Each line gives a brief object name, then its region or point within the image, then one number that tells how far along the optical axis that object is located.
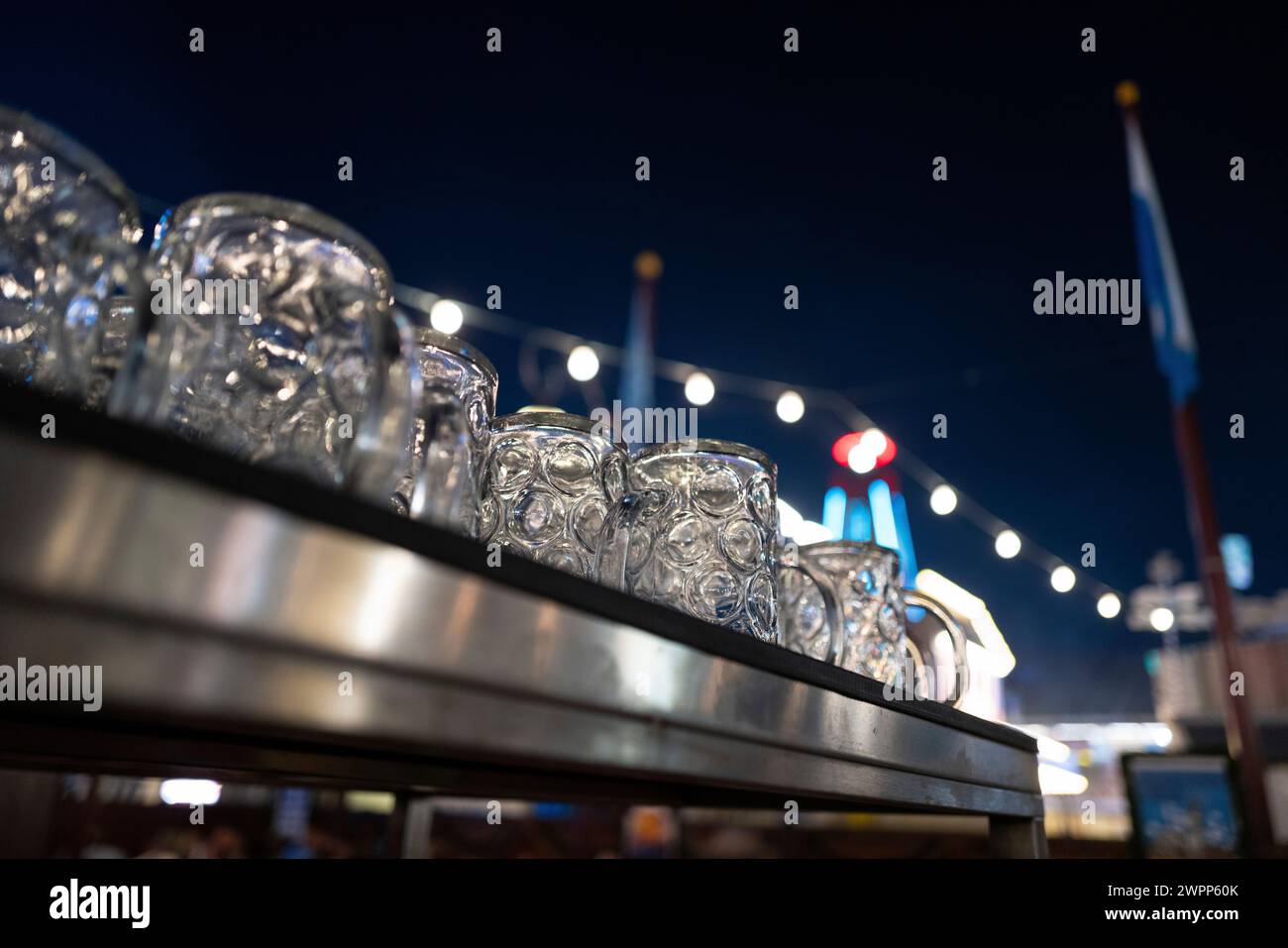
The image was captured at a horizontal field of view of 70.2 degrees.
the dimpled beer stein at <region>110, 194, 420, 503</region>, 0.44
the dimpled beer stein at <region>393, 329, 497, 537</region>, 0.43
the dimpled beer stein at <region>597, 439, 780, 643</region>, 0.76
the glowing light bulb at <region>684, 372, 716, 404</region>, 5.16
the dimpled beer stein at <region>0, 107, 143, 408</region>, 0.41
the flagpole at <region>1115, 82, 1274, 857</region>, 6.41
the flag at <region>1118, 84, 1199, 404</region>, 5.51
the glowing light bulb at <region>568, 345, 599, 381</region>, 4.31
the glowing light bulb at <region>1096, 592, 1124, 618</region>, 7.94
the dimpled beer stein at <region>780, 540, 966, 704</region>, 0.93
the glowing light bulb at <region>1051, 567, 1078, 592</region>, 7.21
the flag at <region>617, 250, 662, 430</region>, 5.16
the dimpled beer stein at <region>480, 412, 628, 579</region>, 0.72
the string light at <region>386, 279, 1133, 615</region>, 4.36
